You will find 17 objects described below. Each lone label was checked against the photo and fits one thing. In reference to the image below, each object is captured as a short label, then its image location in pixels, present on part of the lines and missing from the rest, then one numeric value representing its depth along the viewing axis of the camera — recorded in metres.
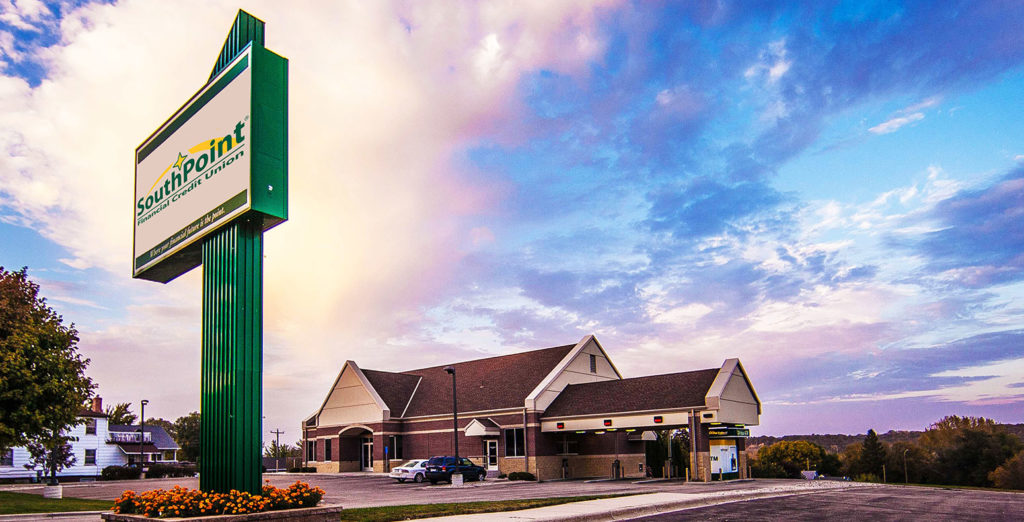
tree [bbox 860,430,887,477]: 89.19
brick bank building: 39.47
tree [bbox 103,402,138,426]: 98.12
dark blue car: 39.81
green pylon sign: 15.95
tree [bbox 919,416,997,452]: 93.56
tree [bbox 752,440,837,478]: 91.56
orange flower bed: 14.70
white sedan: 40.94
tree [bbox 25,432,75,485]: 26.16
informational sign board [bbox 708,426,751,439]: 38.88
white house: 55.62
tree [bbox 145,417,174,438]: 131.74
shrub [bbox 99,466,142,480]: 57.59
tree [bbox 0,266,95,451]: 24.41
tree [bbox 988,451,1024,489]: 69.56
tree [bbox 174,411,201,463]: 105.12
